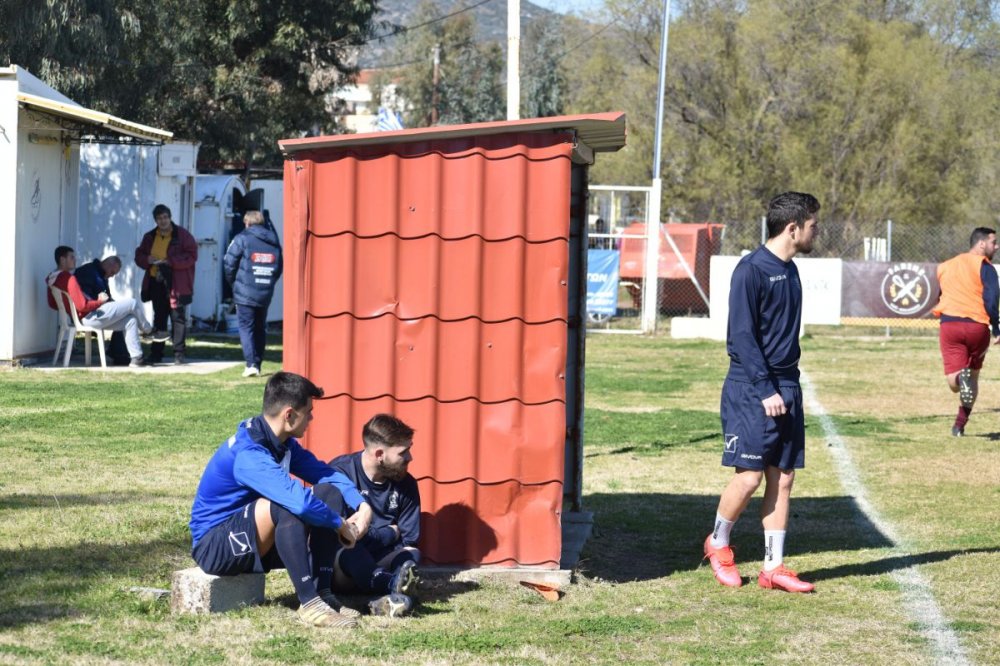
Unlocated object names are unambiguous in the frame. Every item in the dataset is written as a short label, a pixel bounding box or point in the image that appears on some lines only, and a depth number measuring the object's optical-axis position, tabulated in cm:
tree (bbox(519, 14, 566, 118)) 8194
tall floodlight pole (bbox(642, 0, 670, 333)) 2688
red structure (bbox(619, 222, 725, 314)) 3145
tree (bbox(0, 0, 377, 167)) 2822
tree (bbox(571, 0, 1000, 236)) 4000
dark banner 2678
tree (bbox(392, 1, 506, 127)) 8238
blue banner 2803
